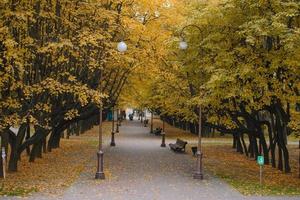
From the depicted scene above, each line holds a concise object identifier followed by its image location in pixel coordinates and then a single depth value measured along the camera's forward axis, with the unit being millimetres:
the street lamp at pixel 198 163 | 20422
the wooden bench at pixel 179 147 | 33094
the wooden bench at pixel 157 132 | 52375
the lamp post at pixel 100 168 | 19938
